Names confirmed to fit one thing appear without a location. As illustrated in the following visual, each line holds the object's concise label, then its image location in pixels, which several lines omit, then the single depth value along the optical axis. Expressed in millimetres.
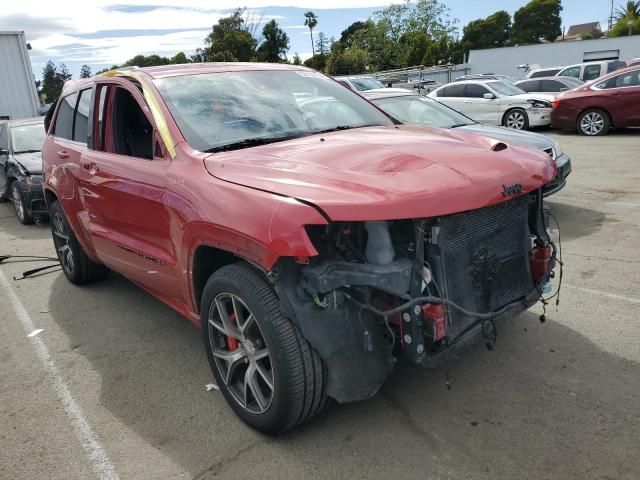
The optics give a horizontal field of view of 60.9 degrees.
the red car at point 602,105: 12586
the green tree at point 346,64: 49147
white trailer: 13516
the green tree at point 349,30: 99400
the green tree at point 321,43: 91950
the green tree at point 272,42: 71000
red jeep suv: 2484
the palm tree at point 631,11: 68988
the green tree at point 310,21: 97594
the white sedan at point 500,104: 14484
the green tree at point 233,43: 62681
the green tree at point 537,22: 79875
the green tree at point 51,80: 82500
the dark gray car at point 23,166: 8352
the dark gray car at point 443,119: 6707
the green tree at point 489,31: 79188
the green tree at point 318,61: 57053
